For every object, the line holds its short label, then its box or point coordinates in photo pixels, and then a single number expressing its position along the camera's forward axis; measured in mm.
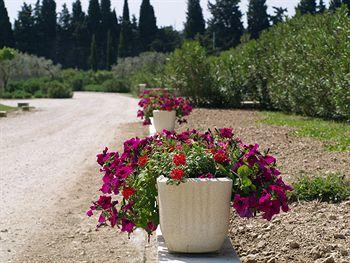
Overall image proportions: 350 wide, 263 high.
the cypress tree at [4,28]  58594
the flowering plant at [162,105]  11641
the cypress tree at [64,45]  74188
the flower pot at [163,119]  11156
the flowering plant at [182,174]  3434
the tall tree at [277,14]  55969
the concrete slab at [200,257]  3424
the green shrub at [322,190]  5034
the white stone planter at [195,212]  3354
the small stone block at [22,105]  24250
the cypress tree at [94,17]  71269
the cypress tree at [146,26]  68688
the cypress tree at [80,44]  73125
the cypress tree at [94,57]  64688
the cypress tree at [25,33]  69188
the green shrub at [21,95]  36375
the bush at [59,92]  36031
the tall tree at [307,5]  48312
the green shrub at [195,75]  19578
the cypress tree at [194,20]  60469
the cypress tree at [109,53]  65062
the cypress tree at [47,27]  72688
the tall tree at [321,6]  47862
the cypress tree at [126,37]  63750
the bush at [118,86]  45875
